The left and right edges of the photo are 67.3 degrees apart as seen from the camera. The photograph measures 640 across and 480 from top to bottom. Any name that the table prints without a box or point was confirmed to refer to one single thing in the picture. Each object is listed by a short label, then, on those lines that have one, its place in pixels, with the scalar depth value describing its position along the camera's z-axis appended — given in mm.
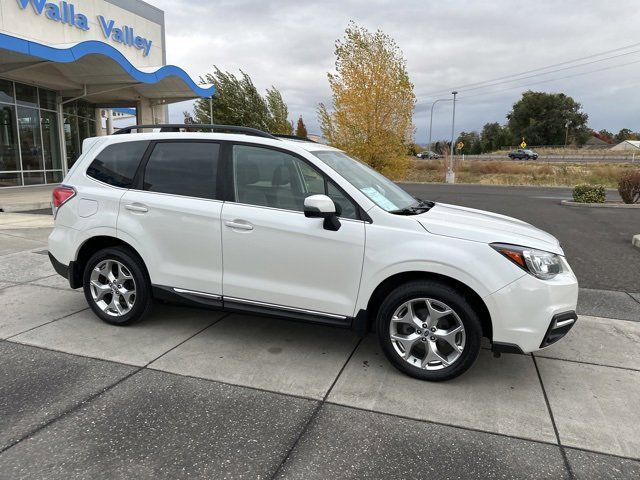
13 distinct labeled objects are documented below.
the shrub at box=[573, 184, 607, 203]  17250
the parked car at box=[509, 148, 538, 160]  65062
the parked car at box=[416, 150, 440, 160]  68875
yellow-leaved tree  13875
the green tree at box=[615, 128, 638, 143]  123188
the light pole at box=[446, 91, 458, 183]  35750
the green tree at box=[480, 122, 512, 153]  104125
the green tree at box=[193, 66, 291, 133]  31500
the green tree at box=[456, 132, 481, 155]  104125
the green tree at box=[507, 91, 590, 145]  96312
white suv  3361
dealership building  15234
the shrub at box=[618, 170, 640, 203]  16766
